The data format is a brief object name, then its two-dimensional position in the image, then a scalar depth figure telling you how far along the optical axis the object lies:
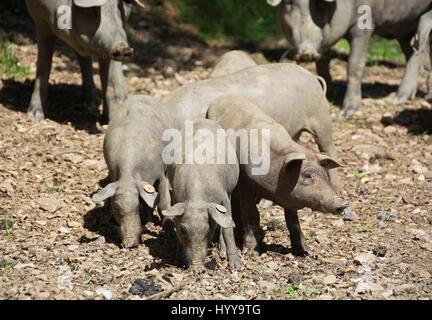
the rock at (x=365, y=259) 11.55
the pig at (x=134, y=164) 11.52
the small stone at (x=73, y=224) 12.53
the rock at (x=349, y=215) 13.71
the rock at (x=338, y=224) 13.46
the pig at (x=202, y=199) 10.45
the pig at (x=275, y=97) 13.28
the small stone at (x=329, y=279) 10.67
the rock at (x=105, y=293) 9.76
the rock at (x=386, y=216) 13.57
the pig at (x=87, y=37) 15.45
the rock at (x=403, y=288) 10.31
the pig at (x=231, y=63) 16.39
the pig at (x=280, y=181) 11.04
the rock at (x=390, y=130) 18.51
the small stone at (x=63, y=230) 12.28
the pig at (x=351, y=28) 18.70
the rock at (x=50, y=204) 12.97
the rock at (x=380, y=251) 11.91
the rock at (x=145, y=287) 9.93
